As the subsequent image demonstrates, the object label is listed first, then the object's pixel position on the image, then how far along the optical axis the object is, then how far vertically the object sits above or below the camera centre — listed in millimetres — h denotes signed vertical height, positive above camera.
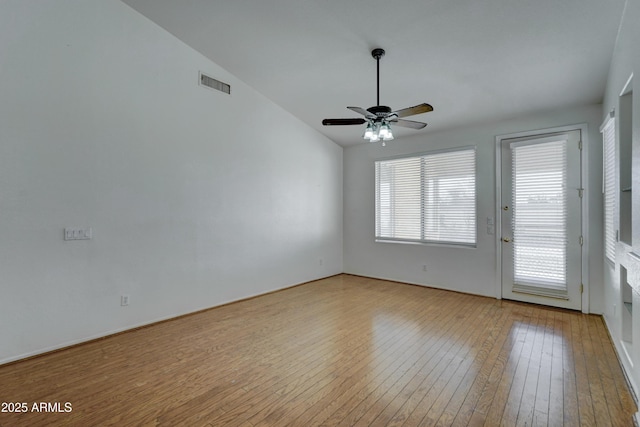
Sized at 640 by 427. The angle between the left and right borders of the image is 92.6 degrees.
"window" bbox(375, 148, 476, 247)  5125 +323
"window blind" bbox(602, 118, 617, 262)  3151 +347
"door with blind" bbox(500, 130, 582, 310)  4133 -61
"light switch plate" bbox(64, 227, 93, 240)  3127 -183
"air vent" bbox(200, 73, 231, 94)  4258 +1895
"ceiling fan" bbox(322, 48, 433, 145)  2963 +1010
